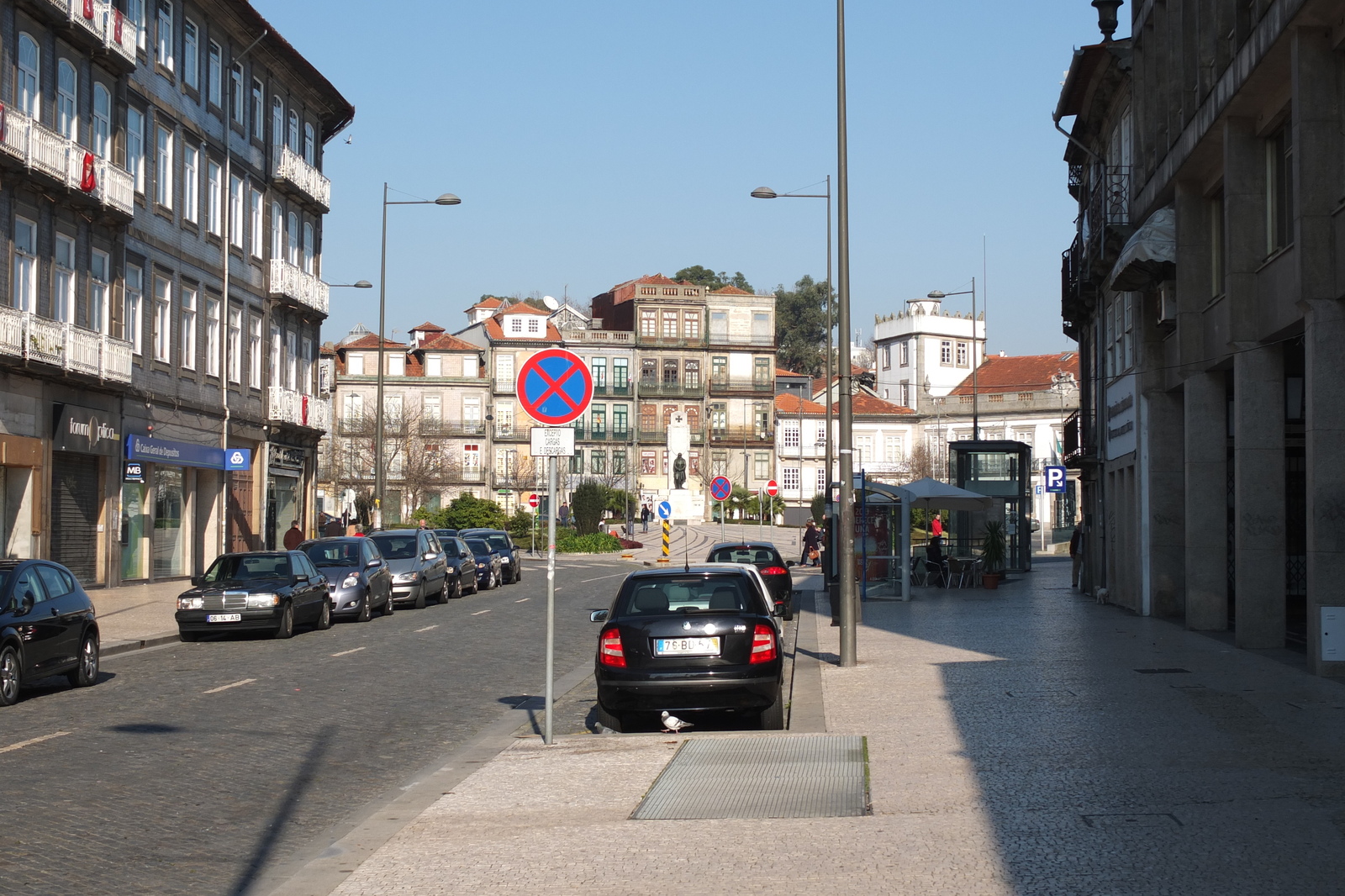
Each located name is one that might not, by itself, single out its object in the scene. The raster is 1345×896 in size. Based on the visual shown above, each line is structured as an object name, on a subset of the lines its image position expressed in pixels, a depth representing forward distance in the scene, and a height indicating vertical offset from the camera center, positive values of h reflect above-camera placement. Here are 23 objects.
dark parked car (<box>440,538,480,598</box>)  36.81 -1.08
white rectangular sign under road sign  11.82 +0.61
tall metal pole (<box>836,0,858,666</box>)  17.23 +1.39
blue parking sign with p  39.53 +1.11
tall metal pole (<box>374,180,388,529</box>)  43.60 +2.16
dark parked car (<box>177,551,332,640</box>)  23.33 -1.23
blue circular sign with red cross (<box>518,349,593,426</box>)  12.04 +1.06
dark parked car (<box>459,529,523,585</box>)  43.78 -0.86
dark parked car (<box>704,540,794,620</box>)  27.55 -0.76
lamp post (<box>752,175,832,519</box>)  35.94 +7.74
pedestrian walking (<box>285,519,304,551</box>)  38.62 -0.49
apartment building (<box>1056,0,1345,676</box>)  15.86 +2.92
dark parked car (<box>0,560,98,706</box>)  15.24 -1.17
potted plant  37.59 -0.85
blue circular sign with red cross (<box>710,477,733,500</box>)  41.34 +0.86
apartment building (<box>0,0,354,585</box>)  29.94 +5.69
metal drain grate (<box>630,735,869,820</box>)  8.90 -1.70
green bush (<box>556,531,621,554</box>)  65.12 -1.08
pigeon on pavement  12.82 -1.72
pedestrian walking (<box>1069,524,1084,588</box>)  35.81 -0.74
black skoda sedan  12.44 -1.17
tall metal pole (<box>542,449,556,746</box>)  11.52 -0.55
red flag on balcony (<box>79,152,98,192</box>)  31.00 +6.96
